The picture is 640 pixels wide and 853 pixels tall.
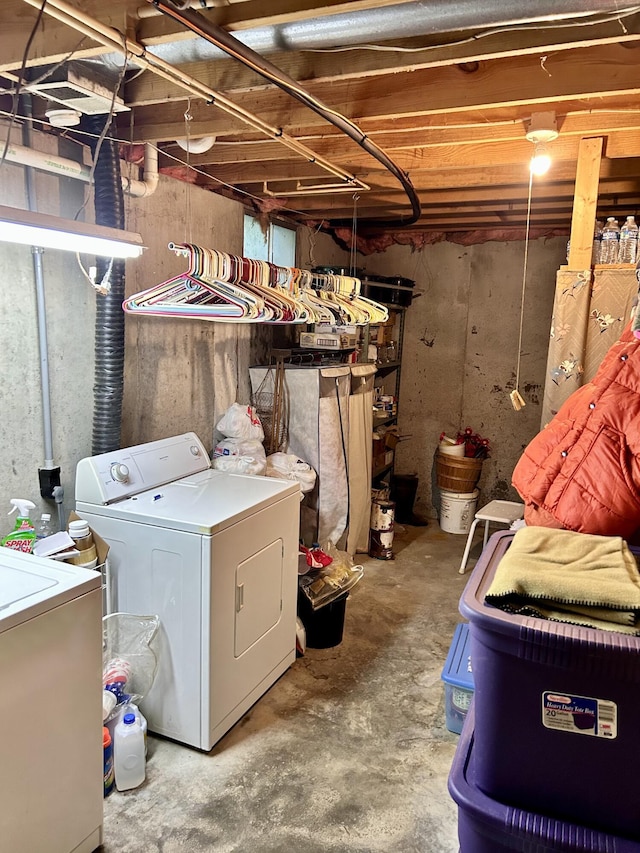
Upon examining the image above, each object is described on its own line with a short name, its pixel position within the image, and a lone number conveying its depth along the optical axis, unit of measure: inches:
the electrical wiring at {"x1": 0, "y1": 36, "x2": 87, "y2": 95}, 65.6
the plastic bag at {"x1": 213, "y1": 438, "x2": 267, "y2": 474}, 129.3
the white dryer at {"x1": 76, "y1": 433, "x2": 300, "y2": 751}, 89.1
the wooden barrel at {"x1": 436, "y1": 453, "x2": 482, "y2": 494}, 196.2
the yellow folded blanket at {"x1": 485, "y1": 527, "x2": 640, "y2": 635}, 43.4
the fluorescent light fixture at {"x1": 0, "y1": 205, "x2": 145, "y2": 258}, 53.7
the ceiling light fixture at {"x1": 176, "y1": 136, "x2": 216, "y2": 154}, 103.7
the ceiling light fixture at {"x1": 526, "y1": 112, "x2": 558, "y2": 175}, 90.8
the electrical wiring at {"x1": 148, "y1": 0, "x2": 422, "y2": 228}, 54.2
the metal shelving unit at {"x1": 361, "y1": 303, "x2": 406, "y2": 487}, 202.1
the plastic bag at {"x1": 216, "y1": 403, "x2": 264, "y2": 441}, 139.8
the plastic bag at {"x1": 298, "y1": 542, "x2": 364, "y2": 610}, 121.6
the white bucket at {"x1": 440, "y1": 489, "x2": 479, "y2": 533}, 198.7
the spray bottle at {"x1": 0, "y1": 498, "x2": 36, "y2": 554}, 84.0
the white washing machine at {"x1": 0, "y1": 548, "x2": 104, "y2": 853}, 61.1
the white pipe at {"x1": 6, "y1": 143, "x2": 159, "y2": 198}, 85.5
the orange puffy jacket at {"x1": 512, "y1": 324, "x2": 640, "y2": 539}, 65.0
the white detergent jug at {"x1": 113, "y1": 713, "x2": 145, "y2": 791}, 83.8
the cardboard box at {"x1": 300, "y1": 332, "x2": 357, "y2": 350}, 163.9
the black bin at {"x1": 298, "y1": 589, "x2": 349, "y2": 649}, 121.9
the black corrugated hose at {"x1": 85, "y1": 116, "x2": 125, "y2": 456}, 96.8
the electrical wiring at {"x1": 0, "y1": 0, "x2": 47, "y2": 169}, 52.8
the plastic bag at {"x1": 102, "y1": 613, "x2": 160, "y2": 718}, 91.9
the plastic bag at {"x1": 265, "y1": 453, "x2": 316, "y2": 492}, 143.8
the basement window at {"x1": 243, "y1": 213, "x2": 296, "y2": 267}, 158.6
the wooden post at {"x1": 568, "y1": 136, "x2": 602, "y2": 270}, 106.6
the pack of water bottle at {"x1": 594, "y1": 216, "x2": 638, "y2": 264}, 107.1
